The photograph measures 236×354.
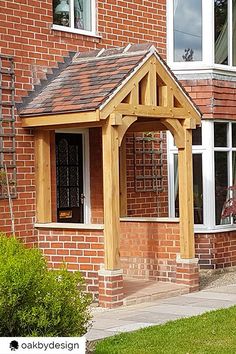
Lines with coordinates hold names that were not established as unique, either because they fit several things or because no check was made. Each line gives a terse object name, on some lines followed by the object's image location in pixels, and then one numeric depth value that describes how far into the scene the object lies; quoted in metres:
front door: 13.12
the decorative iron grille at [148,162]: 14.34
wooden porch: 10.59
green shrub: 6.02
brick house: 10.96
